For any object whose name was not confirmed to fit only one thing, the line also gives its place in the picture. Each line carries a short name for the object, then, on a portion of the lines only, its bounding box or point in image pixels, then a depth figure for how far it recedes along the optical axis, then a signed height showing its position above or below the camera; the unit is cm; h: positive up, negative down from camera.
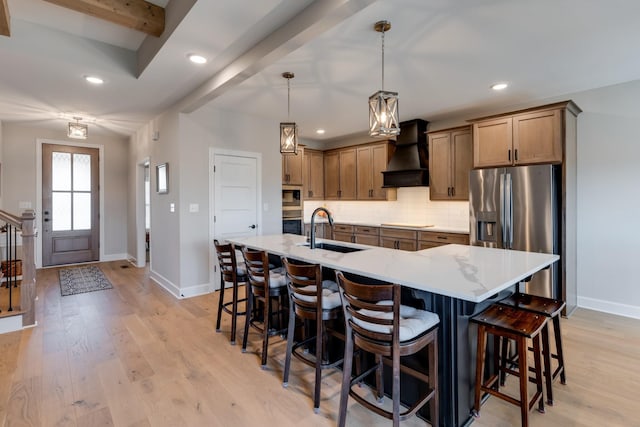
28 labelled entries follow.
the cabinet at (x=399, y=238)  494 -38
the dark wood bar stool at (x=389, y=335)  160 -63
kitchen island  166 -35
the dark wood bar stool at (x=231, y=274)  296 -55
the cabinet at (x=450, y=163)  460 +75
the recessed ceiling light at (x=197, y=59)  291 +143
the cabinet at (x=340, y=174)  623 +80
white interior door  460 +28
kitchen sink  288 -30
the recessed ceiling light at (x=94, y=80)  339 +146
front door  602 +23
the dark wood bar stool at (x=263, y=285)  256 -57
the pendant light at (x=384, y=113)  233 +73
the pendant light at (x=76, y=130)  455 +122
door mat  468 -102
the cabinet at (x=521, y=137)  358 +91
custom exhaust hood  514 +93
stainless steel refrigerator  356 +1
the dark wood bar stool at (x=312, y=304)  206 -59
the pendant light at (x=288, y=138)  318 +76
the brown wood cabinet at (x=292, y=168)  594 +87
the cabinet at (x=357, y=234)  550 -34
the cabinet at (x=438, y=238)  441 -35
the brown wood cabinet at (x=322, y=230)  633 -30
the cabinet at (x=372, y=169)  570 +83
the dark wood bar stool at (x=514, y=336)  172 -66
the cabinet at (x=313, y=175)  645 +81
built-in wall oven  583 +11
